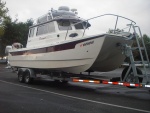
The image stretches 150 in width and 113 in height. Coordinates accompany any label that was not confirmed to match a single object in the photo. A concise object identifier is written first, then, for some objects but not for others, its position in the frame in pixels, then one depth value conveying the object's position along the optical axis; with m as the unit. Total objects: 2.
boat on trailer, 6.73
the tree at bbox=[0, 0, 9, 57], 28.24
